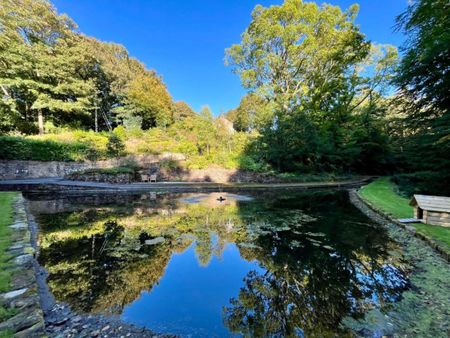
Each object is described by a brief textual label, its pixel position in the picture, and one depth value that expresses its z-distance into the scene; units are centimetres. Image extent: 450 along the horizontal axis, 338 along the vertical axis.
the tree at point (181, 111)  2881
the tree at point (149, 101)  2220
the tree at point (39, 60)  1579
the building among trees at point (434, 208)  486
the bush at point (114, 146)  1536
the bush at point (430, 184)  709
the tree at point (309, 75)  1550
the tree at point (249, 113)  1569
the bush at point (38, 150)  1274
